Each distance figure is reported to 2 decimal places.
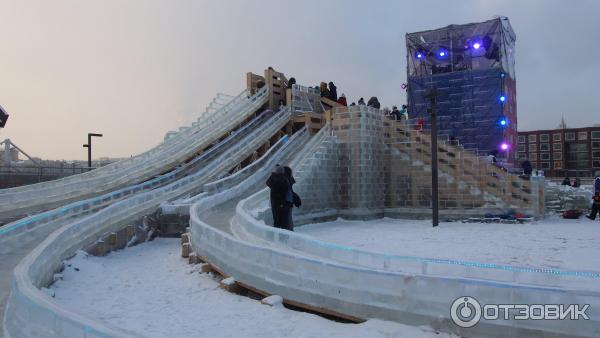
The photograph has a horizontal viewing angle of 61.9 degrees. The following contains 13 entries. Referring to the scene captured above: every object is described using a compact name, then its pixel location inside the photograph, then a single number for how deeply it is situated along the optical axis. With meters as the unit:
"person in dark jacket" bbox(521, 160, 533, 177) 20.00
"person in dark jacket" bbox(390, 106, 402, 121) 21.71
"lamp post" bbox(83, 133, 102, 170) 25.25
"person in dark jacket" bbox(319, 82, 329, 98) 26.14
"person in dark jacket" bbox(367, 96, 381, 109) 22.55
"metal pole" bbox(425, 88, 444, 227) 16.31
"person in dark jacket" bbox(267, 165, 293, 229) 11.48
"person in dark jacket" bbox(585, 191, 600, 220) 17.98
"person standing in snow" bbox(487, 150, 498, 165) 19.05
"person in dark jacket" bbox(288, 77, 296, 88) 25.02
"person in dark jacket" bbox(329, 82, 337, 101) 26.30
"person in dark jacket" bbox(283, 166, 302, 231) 11.61
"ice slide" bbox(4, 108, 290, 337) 4.81
